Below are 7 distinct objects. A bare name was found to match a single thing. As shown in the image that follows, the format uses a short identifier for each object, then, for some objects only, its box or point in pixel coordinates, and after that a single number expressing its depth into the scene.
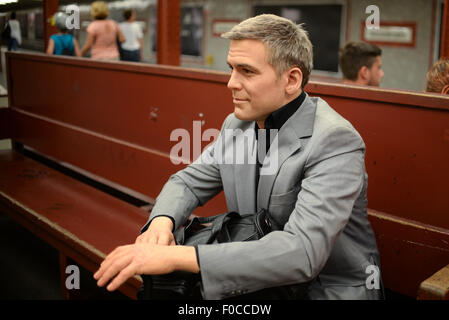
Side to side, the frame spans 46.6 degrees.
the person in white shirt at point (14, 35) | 5.13
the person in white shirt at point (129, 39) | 6.34
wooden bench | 1.99
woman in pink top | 5.34
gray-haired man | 1.41
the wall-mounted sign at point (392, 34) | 7.17
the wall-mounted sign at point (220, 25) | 10.16
